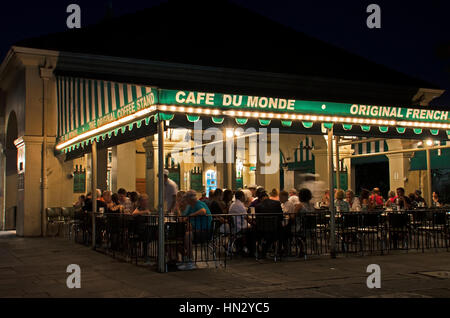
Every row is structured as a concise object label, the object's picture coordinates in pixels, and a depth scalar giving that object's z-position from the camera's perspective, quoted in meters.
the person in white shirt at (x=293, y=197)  14.01
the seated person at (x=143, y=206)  11.73
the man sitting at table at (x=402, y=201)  14.91
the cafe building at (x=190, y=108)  11.70
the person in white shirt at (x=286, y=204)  12.67
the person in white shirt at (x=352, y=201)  14.42
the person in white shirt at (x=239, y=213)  11.45
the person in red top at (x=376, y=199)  16.21
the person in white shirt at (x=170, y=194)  12.45
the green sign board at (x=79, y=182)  22.53
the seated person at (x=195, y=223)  10.39
